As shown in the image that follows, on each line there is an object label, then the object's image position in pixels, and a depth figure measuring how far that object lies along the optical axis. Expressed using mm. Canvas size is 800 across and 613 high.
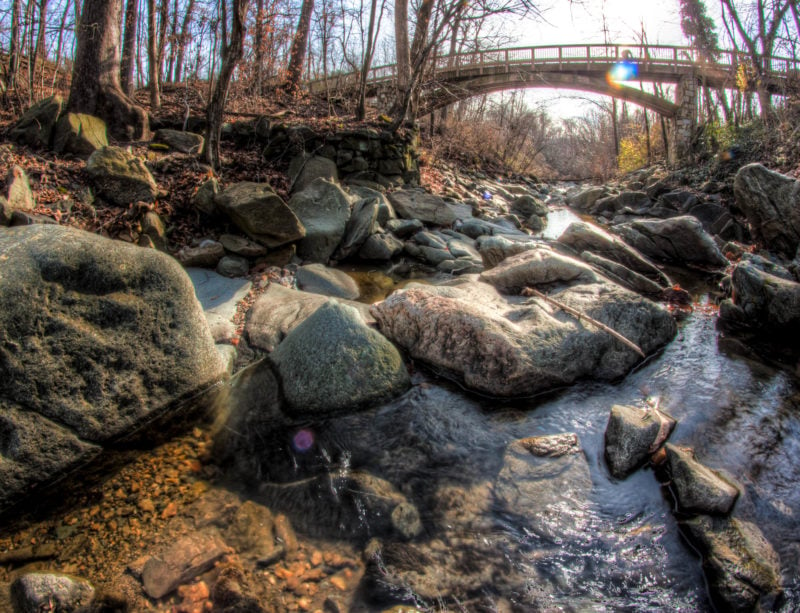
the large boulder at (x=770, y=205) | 7223
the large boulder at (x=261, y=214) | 5637
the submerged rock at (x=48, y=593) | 1887
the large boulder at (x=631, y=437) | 2834
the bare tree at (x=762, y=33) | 13961
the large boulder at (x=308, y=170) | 7824
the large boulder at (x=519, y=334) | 3596
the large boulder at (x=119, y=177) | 5586
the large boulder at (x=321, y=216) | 6223
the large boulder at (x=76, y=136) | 6324
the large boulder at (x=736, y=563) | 2033
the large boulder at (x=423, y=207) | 8039
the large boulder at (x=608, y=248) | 6426
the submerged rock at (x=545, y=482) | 2535
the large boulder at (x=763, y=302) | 4699
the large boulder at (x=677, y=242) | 7023
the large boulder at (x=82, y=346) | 2512
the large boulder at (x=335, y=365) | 3377
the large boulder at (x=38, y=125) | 6297
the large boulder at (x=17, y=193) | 4594
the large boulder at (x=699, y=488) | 2432
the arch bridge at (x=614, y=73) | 16859
